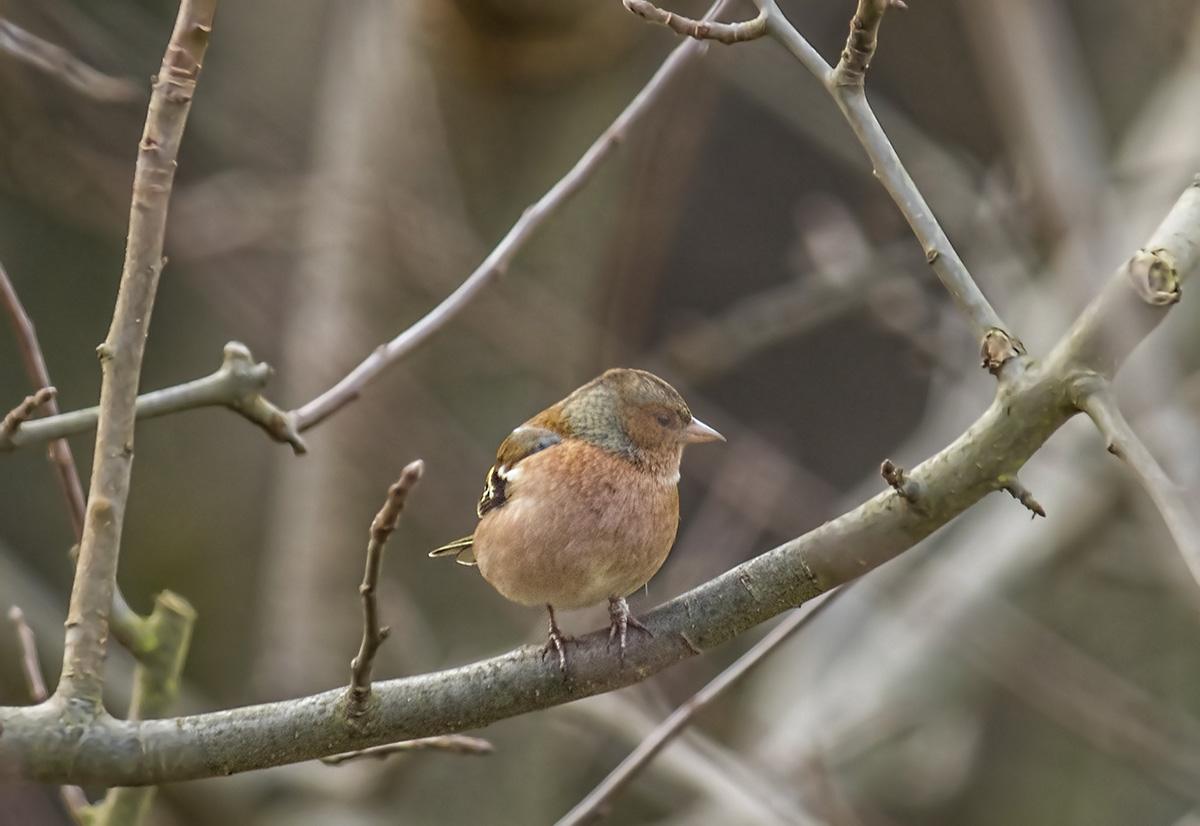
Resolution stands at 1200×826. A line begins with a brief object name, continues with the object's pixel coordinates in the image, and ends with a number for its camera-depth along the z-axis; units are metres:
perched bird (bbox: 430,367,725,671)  5.25
